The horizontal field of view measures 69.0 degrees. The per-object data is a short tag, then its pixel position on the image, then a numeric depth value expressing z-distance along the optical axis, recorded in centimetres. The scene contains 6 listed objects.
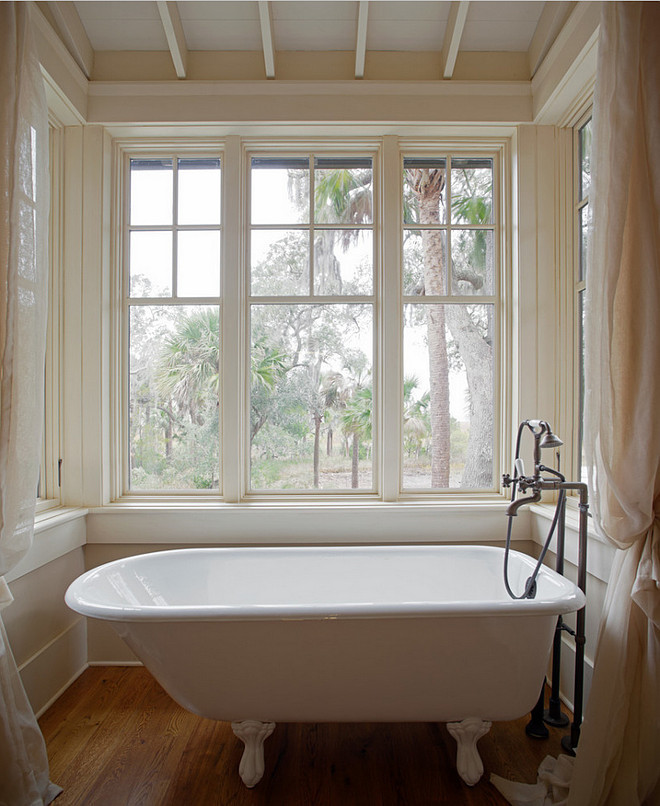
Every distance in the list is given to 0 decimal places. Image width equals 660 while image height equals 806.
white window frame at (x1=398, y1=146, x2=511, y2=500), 239
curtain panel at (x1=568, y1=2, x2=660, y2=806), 134
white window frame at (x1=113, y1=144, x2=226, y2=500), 238
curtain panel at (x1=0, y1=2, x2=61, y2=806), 141
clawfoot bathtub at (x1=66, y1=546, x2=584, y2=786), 139
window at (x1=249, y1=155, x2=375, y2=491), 241
